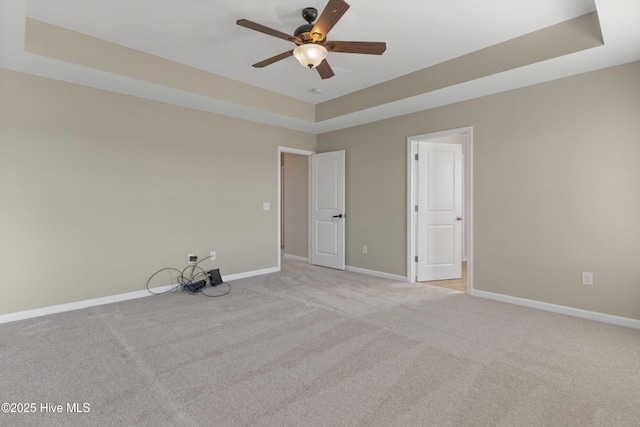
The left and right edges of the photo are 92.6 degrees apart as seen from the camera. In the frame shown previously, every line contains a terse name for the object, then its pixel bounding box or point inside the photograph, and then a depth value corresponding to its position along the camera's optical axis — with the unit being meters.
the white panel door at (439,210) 4.50
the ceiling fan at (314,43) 2.29
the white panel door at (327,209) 5.32
